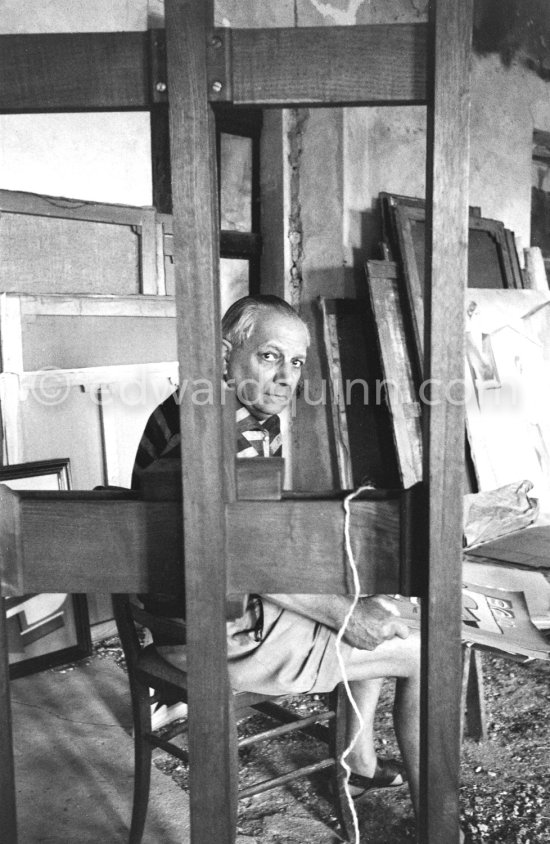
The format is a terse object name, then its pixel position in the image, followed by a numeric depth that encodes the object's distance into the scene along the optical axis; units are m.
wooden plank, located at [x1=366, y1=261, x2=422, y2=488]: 3.81
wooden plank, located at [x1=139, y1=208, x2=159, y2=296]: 3.48
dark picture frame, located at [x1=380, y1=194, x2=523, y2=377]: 3.94
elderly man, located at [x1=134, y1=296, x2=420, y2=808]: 1.63
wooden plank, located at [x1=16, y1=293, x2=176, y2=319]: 3.12
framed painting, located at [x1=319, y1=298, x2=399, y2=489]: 3.94
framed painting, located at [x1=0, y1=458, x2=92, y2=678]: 2.95
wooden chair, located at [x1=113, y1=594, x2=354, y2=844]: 1.78
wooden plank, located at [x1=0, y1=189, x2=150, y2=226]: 3.13
